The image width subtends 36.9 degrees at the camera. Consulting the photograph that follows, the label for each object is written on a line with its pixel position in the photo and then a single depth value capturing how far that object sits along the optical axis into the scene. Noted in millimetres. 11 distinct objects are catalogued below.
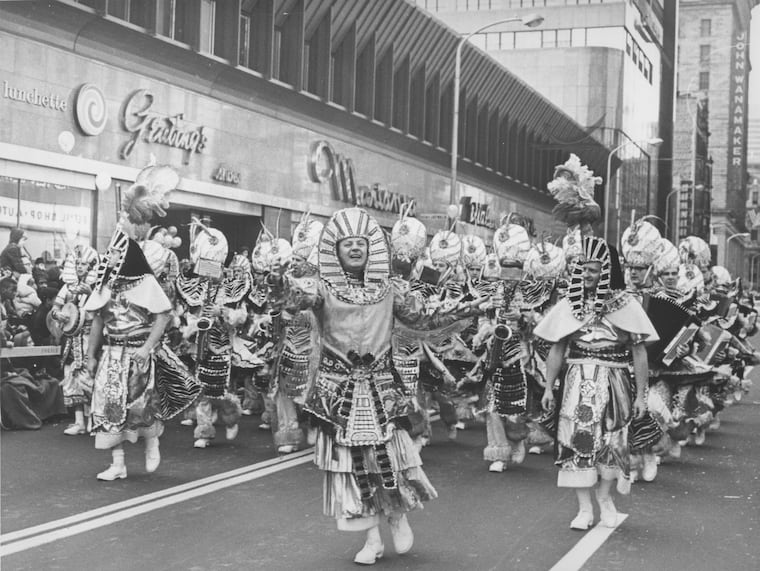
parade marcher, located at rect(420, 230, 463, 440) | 11266
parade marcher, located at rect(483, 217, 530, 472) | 10102
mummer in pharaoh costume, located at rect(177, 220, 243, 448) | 11266
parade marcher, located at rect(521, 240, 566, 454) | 10664
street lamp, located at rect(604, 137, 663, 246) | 57375
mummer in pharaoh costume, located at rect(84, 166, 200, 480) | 8750
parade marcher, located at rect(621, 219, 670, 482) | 9516
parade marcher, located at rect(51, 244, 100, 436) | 11805
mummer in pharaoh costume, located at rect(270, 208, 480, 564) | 6504
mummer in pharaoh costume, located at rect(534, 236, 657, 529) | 7438
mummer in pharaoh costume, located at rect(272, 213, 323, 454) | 6676
